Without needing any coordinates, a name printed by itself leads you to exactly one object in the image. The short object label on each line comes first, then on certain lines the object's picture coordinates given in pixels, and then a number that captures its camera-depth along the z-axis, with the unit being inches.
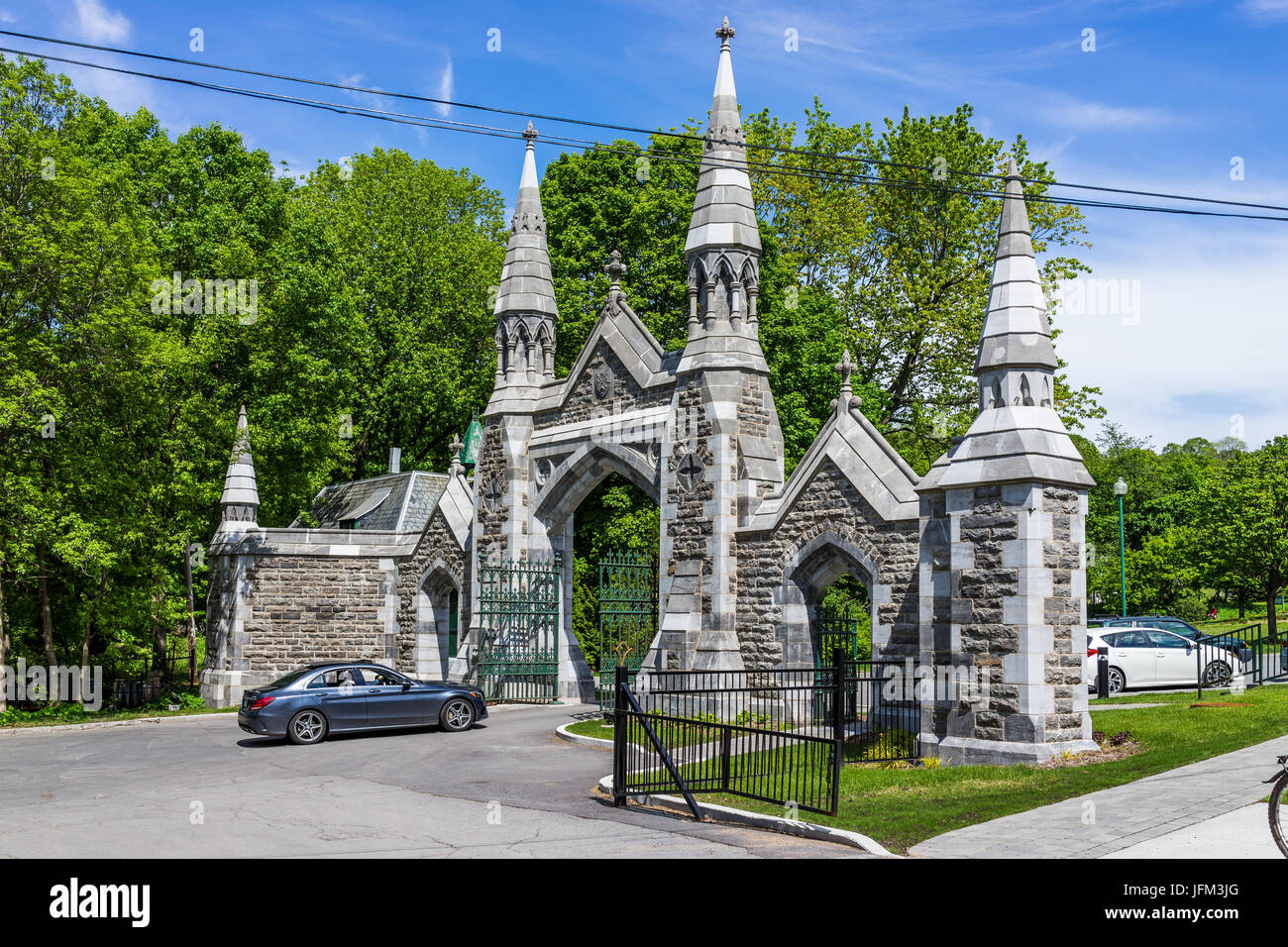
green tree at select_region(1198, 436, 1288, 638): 1455.5
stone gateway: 503.2
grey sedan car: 660.7
